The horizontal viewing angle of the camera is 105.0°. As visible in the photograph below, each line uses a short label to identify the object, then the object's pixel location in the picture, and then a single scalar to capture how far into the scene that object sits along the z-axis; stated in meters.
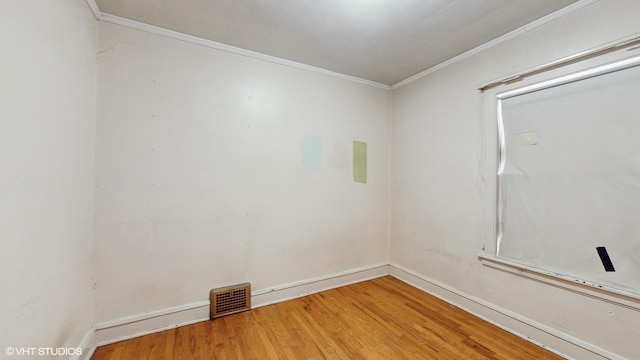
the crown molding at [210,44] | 1.91
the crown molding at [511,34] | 1.70
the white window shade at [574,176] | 1.54
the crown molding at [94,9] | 1.69
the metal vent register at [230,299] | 2.20
